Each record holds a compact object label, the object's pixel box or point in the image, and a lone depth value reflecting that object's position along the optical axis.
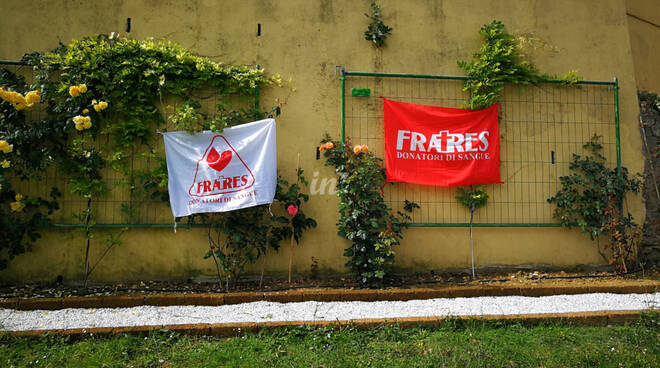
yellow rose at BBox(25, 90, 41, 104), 4.21
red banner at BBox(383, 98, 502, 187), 4.91
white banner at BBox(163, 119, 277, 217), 4.36
